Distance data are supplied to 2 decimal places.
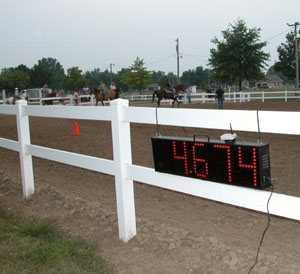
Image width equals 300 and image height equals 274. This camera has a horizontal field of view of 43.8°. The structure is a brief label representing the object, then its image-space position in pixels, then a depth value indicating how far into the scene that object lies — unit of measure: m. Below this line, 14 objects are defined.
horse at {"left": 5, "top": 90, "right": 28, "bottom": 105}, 30.44
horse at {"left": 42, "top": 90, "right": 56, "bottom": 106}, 30.12
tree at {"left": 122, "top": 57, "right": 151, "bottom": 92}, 59.25
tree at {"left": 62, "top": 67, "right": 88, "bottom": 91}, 71.19
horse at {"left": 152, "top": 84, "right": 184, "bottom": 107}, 27.33
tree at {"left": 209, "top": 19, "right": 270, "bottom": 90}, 44.03
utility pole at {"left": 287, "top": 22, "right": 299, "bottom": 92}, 37.39
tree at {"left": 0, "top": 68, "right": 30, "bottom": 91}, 78.25
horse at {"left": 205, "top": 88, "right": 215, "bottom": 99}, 39.67
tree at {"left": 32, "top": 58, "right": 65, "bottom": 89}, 95.44
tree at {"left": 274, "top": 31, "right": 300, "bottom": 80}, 48.66
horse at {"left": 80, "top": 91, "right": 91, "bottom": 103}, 32.75
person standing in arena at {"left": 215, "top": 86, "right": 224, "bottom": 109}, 25.65
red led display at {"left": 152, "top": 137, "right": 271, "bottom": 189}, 2.89
